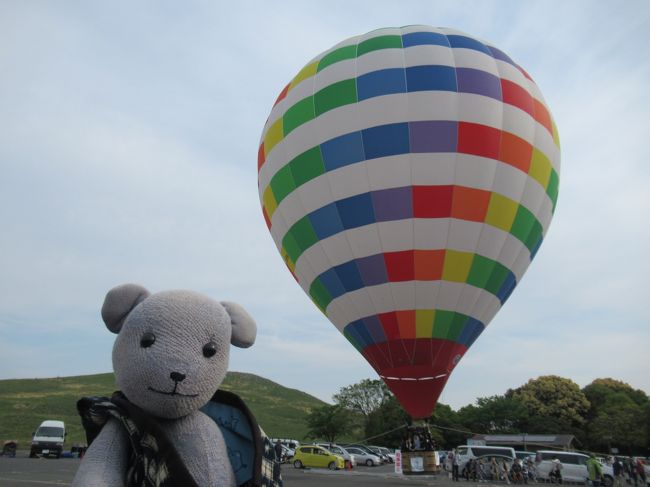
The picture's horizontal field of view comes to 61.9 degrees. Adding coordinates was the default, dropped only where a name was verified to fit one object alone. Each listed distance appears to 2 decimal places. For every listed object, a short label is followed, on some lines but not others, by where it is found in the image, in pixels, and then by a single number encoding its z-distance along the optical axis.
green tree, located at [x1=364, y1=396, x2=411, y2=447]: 40.62
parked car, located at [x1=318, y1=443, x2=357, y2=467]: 22.59
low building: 37.31
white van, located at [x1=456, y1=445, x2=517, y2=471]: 21.03
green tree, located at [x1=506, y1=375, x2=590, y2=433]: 47.41
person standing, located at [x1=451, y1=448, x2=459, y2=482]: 18.91
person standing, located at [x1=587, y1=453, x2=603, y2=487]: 17.42
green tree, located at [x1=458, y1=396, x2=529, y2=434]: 44.84
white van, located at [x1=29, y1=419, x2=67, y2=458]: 23.89
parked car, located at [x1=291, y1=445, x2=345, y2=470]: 21.91
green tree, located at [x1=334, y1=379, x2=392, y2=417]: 44.03
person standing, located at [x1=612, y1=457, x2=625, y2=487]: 17.84
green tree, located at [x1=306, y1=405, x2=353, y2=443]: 40.41
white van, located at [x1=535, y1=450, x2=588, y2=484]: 20.69
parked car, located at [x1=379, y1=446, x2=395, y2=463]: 30.69
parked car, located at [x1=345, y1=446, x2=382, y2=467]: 26.93
